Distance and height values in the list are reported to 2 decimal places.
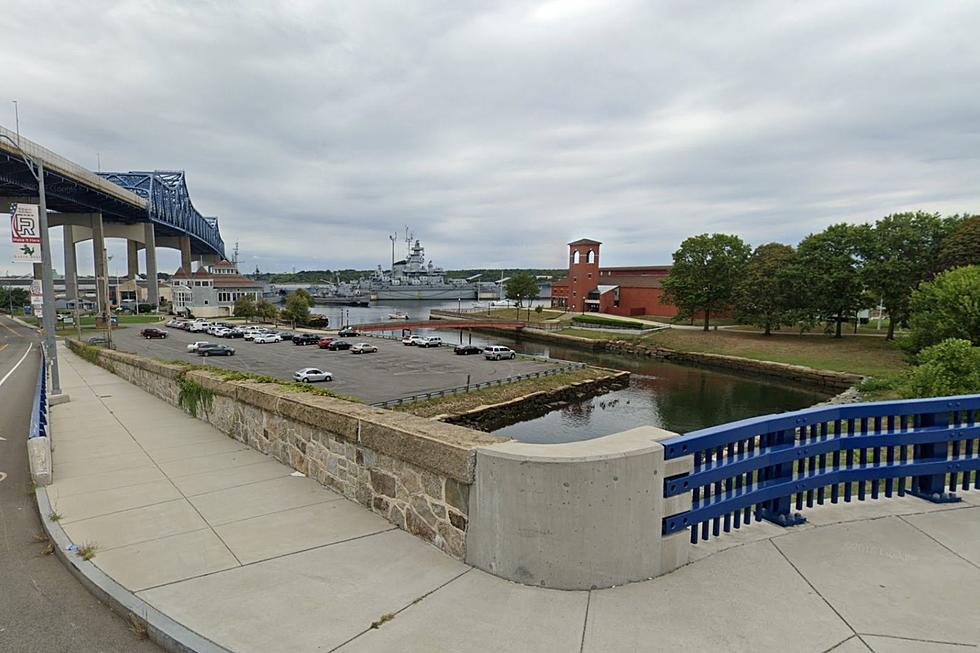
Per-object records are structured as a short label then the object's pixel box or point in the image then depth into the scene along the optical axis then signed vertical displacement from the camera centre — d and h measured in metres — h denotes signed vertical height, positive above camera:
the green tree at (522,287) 97.62 -0.32
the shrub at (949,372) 13.92 -2.41
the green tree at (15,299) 113.38 -3.42
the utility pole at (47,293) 14.00 -0.26
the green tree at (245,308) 84.25 -3.90
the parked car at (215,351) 38.47 -5.02
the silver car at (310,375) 29.47 -5.29
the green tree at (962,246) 41.22 +3.32
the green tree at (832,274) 50.06 +1.20
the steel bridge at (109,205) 59.78 +12.48
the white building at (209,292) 92.56 -1.49
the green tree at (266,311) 82.75 -4.28
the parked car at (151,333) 50.66 -4.89
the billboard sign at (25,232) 13.25 +1.35
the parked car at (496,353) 45.19 -6.00
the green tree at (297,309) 75.00 -3.57
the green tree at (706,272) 63.12 +1.73
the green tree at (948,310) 26.17 -1.25
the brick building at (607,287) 85.00 -0.27
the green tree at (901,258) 46.03 +2.69
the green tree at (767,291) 55.09 -0.52
